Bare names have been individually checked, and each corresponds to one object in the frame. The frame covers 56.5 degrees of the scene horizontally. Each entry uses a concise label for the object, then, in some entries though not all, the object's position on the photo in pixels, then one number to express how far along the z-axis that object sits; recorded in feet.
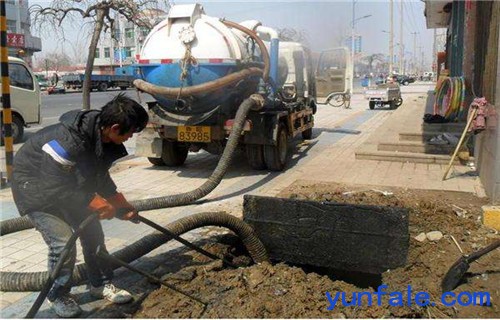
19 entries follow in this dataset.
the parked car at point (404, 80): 192.11
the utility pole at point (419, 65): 386.69
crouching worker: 9.65
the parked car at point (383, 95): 71.92
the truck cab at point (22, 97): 38.58
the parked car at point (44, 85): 149.47
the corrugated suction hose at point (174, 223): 11.99
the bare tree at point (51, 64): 236.26
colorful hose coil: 23.54
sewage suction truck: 23.16
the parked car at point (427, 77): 281.33
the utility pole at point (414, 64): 355.68
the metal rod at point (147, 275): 10.78
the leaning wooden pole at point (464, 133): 20.45
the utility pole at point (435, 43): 132.78
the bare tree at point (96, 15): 27.94
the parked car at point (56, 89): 132.77
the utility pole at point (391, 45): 139.44
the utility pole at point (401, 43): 163.63
